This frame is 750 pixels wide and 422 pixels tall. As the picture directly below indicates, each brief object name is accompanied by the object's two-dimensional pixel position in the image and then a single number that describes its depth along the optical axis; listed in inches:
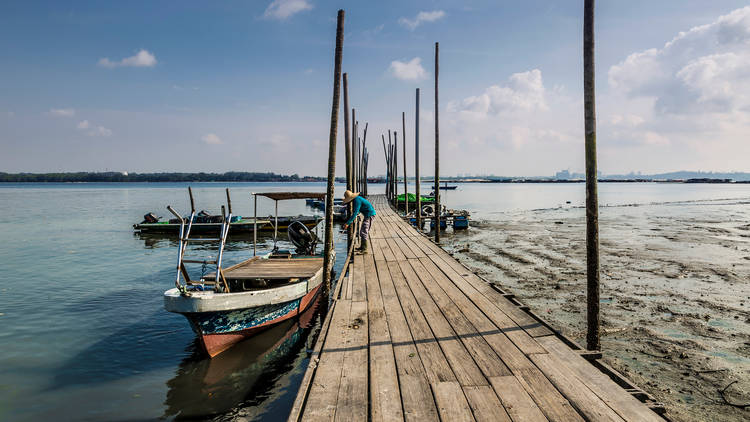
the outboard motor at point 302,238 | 497.7
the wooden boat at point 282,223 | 1032.7
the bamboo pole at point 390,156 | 1560.2
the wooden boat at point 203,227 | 1057.5
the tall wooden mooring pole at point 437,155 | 660.7
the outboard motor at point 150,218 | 1083.8
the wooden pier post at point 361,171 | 1676.4
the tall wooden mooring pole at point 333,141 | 296.2
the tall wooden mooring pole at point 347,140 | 526.6
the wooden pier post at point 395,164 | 1482.7
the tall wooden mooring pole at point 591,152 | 190.2
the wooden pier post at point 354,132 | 1058.6
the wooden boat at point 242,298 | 257.9
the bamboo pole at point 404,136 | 1133.7
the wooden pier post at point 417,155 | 810.5
